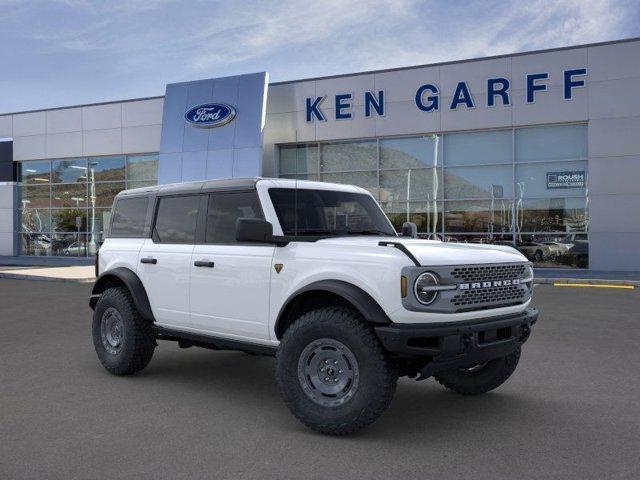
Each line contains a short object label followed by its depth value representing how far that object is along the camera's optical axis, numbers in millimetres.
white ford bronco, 4574
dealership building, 20938
